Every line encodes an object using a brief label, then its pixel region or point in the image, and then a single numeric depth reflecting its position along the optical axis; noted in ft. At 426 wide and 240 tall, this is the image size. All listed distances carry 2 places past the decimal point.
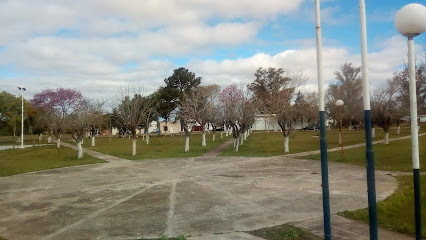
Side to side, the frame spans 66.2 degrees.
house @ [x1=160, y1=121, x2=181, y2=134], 279.49
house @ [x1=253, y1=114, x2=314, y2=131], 238.62
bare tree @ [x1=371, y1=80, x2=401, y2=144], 85.40
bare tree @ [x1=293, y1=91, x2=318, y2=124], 102.47
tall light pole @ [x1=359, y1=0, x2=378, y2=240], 13.88
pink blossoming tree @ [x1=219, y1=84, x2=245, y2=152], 84.33
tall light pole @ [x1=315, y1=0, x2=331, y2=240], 15.29
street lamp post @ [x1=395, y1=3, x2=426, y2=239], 13.42
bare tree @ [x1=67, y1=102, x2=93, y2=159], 74.83
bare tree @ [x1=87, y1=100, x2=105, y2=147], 106.33
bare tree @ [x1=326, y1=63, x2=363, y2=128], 123.27
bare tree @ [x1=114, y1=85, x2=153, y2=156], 83.76
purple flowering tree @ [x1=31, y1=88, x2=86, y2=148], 112.06
